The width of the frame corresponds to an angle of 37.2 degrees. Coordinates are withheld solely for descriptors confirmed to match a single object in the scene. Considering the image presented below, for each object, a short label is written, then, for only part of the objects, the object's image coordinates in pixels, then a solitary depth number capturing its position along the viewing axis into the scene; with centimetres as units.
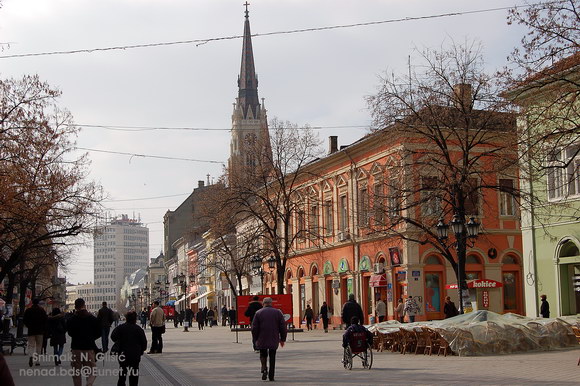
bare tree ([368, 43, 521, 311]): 3066
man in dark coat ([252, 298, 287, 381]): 1727
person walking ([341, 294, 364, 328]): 2464
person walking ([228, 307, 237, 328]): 5994
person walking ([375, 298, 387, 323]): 4124
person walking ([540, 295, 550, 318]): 3181
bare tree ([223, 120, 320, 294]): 4903
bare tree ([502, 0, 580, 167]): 1998
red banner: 3375
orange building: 4506
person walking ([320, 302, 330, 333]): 4803
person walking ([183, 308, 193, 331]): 5664
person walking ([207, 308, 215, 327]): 7331
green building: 3259
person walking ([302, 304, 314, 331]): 5119
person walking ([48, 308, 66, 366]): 2353
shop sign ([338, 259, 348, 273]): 5216
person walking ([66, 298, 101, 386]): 1499
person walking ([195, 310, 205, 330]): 6278
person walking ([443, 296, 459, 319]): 3438
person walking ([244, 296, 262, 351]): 2725
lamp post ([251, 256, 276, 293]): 4292
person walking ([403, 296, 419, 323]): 3869
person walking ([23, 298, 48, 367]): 2256
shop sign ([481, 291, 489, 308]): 4423
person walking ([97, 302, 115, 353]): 2905
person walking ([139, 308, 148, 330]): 6268
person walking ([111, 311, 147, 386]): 1431
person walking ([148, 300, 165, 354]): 2897
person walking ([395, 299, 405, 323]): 4140
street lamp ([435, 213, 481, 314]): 2803
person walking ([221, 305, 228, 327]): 7206
